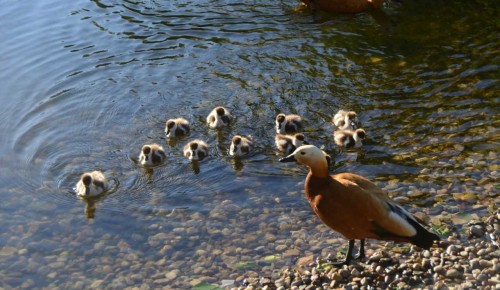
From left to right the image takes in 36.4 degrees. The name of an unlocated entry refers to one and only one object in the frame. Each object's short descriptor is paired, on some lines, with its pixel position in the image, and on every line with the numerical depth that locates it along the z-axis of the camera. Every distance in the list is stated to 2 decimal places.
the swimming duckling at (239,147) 9.97
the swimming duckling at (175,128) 10.54
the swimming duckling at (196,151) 10.01
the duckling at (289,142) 9.93
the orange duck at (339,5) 14.54
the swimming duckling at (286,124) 10.31
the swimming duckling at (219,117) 10.56
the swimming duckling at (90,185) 9.31
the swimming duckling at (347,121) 10.23
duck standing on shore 7.14
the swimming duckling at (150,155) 9.89
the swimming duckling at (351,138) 9.91
